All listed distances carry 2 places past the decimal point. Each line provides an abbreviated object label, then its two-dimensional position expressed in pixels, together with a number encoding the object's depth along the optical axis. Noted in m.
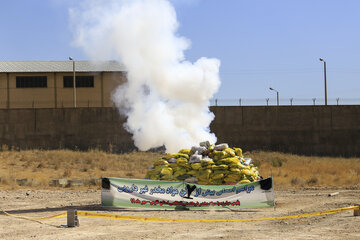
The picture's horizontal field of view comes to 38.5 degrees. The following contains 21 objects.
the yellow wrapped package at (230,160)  20.64
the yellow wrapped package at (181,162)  21.25
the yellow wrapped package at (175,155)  21.61
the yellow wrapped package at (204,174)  20.50
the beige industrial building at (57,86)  50.53
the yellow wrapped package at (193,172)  20.88
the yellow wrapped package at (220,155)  21.02
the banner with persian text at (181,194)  18.41
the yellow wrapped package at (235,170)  20.34
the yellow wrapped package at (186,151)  22.05
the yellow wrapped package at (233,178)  20.28
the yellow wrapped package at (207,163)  20.73
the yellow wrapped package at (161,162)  21.41
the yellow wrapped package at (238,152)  22.38
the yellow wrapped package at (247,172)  20.41
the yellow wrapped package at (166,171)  20.91
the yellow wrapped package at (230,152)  21.19
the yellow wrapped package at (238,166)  20.52
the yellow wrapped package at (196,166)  20.88
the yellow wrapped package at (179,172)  20.97
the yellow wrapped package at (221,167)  20.50
